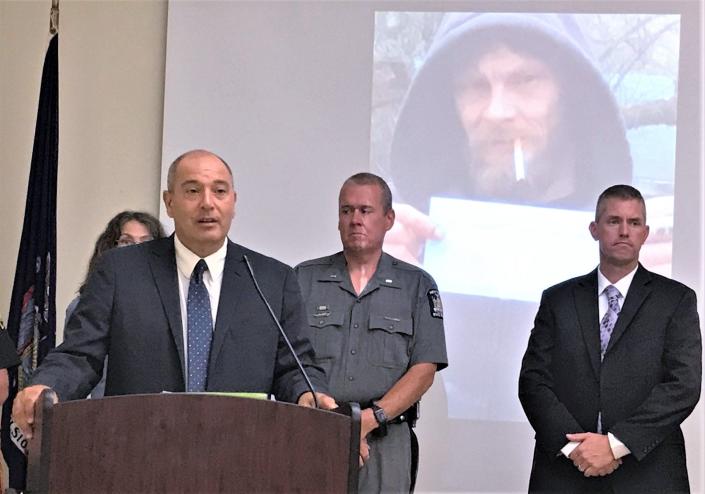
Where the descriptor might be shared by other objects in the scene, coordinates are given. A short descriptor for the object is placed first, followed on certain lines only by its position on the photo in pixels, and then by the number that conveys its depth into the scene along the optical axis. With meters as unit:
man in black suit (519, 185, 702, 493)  3.55
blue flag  4.45
